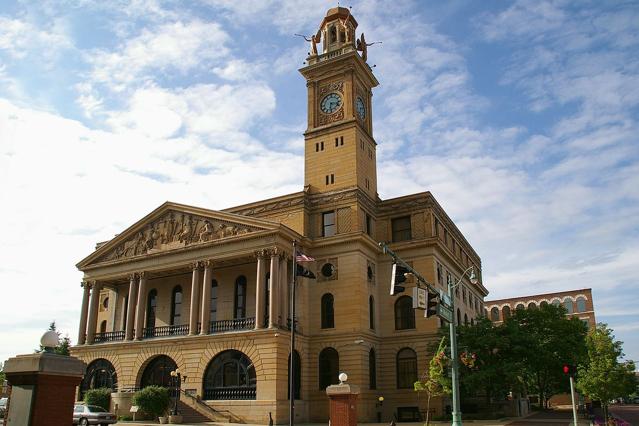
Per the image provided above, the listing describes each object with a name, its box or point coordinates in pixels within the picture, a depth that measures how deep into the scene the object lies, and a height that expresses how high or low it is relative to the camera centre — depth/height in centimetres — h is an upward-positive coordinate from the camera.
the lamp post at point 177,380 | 4391 +49
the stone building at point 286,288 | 4422 +803
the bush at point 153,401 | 4066 -96
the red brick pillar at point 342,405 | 2092 -66
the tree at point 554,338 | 5165 +439
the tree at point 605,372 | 3903 +86
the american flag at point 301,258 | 3458 +728
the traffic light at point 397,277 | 2080 +375
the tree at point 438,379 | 3359 +39
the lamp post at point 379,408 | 4641 -172
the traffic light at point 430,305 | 2222 +298
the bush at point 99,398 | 4469 -83
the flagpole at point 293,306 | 2878 +416
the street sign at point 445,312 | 2327 +290
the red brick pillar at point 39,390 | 1009 -5
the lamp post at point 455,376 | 2244 +36
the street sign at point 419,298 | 2169 +315
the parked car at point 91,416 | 3606 -175
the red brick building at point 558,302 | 10262 +1449
